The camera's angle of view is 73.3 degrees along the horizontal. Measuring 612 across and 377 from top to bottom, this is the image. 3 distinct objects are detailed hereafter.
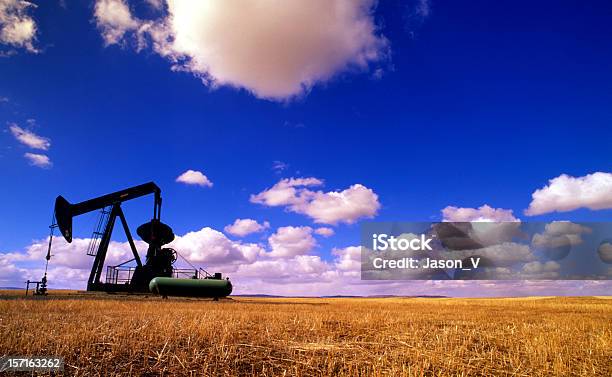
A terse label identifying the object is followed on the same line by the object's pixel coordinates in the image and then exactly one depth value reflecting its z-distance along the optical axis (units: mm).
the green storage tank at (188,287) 39719
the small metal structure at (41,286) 42000
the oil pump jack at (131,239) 44969
